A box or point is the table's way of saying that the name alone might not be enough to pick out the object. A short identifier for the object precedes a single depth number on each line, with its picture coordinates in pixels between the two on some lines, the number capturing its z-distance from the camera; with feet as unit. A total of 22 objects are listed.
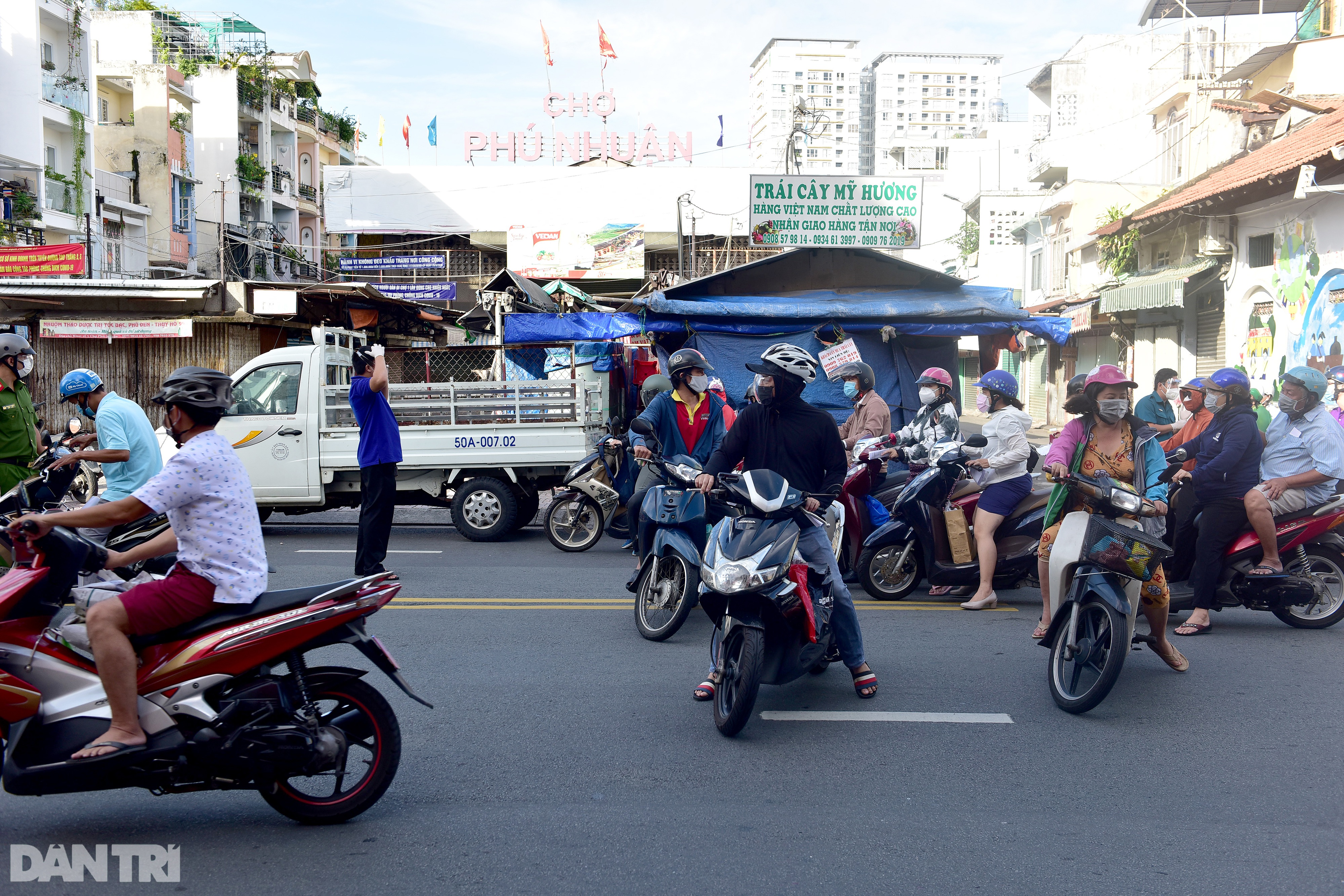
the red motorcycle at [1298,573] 22.17
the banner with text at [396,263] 104.88
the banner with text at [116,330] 63.52
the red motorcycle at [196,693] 11.25
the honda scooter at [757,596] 15.29
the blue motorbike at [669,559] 21.31
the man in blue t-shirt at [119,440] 20.56
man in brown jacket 28.43
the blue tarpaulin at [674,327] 41.27
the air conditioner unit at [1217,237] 64.80
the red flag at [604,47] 142.61
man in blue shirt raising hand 26.13
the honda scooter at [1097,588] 16.57
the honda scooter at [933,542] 25.11
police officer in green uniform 24.18
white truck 35.14
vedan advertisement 106.32
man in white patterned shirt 11.25
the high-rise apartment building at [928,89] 546.67
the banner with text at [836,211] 47.14
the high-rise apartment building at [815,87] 526.98
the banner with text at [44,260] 68.95
